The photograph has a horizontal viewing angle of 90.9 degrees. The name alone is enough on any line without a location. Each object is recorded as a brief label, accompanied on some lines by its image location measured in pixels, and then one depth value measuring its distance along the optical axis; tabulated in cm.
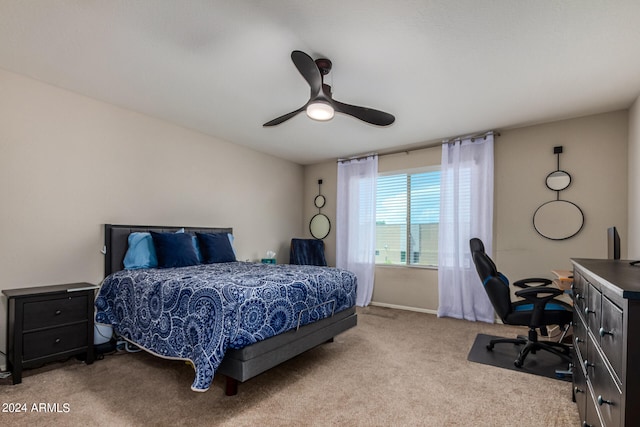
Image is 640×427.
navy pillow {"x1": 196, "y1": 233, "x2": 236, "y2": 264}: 379
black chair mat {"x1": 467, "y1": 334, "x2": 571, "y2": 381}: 270
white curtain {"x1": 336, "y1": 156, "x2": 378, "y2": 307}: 521
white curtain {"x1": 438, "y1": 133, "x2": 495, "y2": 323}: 417
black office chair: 273
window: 486
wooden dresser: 99
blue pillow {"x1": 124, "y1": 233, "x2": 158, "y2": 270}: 331
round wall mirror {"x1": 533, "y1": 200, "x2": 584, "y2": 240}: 369
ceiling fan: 213
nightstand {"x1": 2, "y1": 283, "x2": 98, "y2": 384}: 245
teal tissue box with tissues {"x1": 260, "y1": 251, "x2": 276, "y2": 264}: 499
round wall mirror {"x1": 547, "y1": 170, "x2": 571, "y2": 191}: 375
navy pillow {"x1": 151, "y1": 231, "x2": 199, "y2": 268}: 333
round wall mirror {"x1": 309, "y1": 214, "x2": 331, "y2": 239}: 583
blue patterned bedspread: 209
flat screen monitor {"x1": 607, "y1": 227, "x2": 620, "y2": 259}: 238
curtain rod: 423
